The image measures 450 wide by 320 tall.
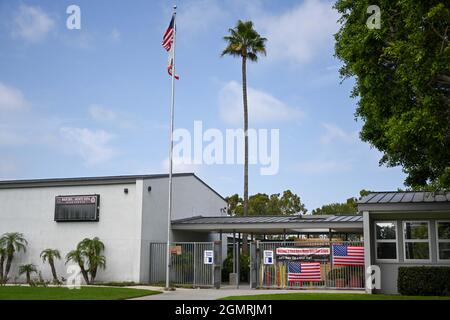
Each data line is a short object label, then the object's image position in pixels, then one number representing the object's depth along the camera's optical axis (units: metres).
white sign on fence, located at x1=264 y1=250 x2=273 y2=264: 24.31
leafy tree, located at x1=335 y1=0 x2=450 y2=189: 13.34
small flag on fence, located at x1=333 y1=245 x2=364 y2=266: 23.00
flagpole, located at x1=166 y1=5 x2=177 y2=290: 23.57
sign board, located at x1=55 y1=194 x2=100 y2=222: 27.55
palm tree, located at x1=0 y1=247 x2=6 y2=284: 28.16
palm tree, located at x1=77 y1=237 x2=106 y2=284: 26.30
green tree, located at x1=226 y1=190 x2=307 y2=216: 67.00
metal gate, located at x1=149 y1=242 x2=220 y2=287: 25.98
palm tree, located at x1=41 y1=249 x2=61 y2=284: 27.22
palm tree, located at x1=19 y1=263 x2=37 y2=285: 27.52
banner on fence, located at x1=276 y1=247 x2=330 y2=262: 23.59
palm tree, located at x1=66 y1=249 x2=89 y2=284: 26.42
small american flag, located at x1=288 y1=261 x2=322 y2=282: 23.62
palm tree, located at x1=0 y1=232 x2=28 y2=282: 28.22
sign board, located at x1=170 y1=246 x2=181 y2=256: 26.58
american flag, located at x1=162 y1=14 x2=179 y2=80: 24.56
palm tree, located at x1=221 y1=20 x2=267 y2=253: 39.97
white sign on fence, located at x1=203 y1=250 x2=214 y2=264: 25.66
